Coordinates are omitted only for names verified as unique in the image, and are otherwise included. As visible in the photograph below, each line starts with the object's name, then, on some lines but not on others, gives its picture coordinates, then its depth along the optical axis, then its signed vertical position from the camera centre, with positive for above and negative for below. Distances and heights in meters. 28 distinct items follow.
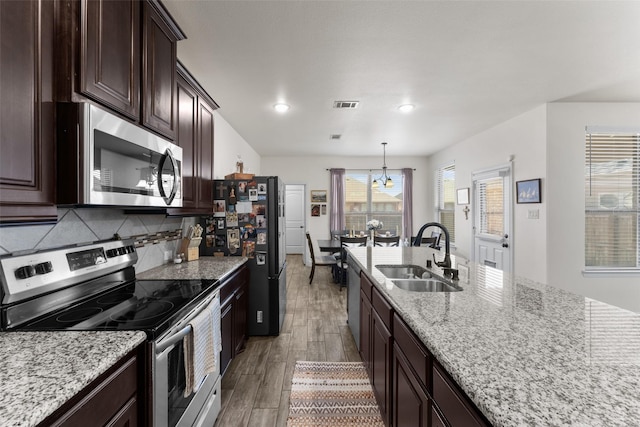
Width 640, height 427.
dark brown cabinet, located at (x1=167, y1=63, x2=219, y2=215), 2.17 +0.60
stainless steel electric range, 1.12 -0.43
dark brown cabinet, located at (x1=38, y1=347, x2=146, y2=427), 0.77 -0.56
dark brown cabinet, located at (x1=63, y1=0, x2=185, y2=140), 1.09 +0.73
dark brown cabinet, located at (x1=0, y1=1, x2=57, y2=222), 0.89 +0.34
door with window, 4.31 -0.06
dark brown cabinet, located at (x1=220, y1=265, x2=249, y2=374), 2.15 -0.81
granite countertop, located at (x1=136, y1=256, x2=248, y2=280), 2.04 -0.42
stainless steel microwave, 1.08 +0.24
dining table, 4.94 -0.55
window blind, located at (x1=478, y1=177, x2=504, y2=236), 4.52 +0.13
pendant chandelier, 5.93 +0.94
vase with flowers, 5.74 -0.21
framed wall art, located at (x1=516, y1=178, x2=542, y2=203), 3.71 +0.29
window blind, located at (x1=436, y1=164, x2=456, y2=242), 6.14 +0.39
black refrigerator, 2.91 -0.20
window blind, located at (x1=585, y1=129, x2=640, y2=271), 3.64 +0.16
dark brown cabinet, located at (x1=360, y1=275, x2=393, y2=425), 1.57 -0.82
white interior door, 7.88 -0.09
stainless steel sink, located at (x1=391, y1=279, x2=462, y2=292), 1.86 -0.47
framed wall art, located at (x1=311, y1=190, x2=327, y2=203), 7.12 +0.45
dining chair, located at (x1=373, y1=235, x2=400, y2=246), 4.85 -0.43
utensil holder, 2.66 -0.30
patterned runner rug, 1.89 -1.32
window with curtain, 7.24 +0.31
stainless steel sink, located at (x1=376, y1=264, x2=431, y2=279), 2.29 -0.45
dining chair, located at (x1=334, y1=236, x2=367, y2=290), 4.73 -0.60
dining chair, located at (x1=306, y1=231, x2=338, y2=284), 5.14 -0.84
